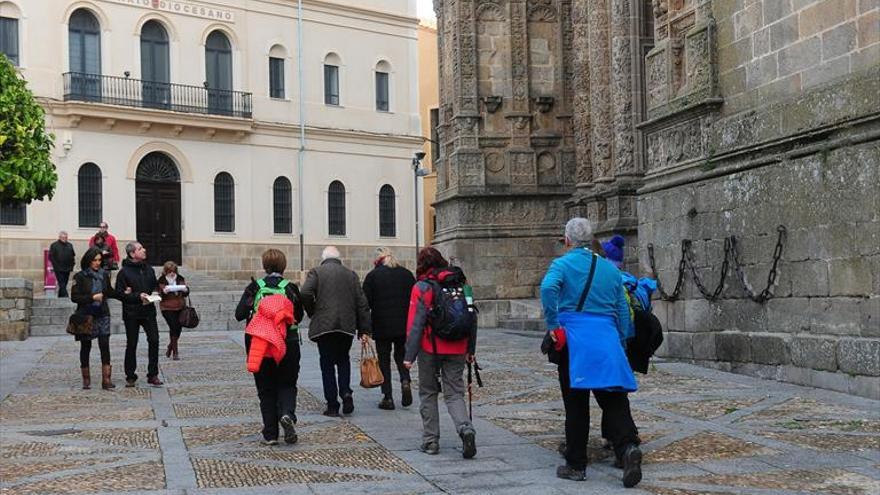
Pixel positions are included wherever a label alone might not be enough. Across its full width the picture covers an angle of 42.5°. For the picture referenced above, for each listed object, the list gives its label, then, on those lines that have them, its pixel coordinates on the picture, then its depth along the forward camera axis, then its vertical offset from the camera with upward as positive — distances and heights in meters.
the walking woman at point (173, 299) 16.52 -0.28
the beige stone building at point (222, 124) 35.09 +5.27
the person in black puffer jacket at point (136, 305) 13.66 -0.29
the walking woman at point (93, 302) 13.58 -0.24
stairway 25.58 -0.74
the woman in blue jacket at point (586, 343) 7.25 -0.48
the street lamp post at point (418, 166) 34.22 +3.38
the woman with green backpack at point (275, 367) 9.09 -0.74
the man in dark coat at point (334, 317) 10.71 -0.39
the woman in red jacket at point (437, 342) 8.55 -0.53
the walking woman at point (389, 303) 11.42 -0.29
